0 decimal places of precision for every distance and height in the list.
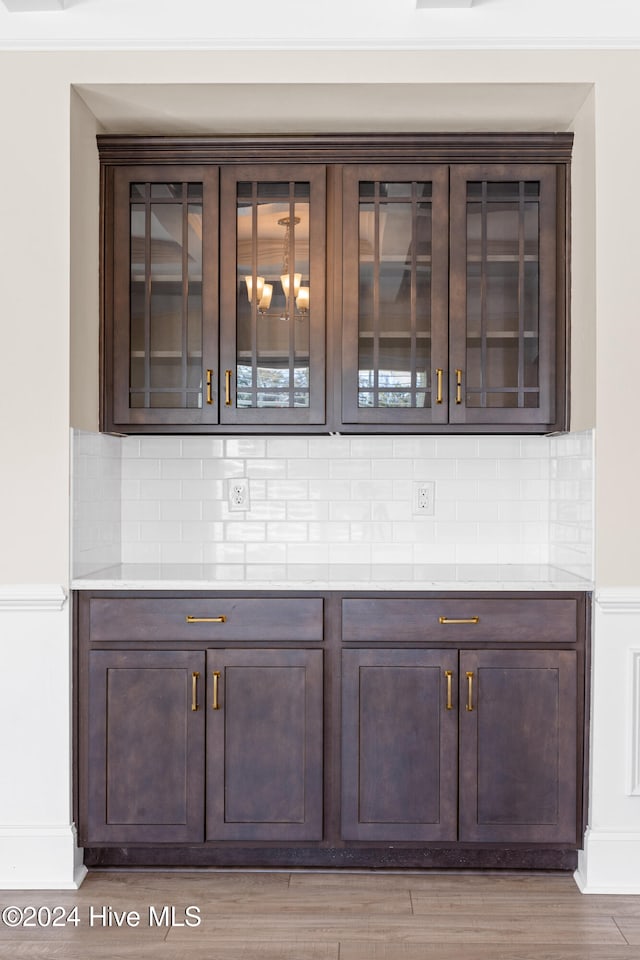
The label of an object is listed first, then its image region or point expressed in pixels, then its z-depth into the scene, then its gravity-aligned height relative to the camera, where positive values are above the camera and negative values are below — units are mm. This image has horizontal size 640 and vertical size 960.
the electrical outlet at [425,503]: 3094 -148
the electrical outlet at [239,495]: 3102 -122
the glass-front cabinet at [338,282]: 2729 +622
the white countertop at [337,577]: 2535 -377
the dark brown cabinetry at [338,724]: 2531 -821
